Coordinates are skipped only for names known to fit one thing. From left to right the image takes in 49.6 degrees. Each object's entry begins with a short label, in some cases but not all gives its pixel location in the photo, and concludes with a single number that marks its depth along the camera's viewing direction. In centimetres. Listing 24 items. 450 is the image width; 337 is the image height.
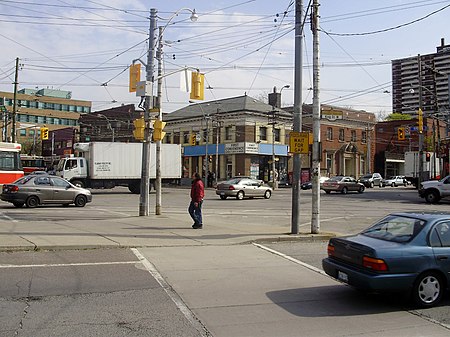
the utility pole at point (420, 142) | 3903
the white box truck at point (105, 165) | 3856
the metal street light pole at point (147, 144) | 1972
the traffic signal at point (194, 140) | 5561
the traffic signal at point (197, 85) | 1972
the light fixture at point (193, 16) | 2088
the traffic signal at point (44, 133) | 4636
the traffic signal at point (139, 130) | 1922
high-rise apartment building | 4359
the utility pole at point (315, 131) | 1489
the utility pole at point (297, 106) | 1493
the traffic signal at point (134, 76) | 1912
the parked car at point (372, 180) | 6231
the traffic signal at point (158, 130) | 1934
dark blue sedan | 691
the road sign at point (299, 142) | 1483
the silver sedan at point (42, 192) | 2261
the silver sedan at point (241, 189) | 3428
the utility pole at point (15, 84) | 4211
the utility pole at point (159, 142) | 2061
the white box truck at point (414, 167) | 4978
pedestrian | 1608
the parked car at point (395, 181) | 6706
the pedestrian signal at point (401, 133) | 3988
